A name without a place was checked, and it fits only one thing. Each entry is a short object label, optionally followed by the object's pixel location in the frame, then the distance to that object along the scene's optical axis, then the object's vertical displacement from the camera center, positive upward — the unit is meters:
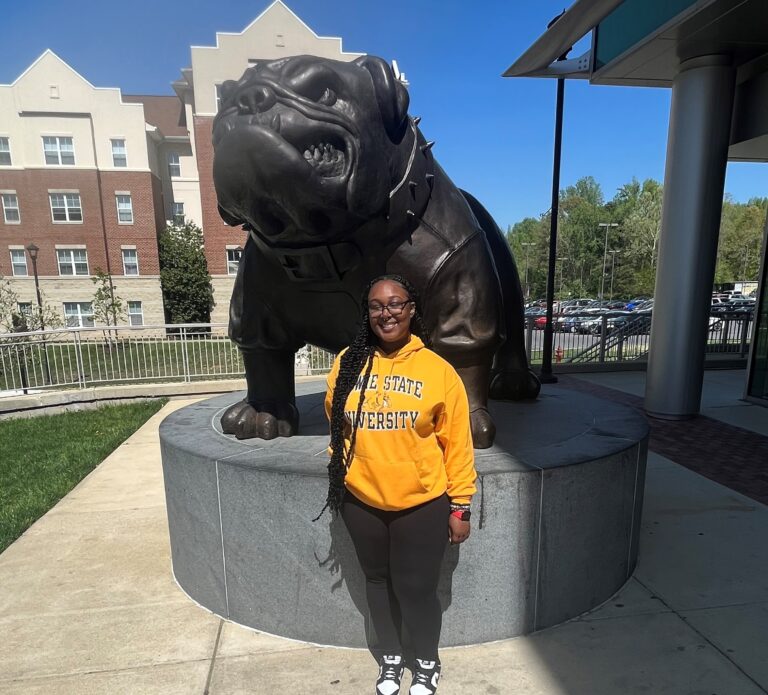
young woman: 1.95 -0.68
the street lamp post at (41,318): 8.83 -1.30
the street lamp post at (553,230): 9.56 +0.68
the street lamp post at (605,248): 51.29 +1.79
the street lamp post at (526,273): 63.62 -0.75
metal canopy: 6.16 +3.03
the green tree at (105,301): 24.39 -1.46
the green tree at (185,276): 26.64 -0.37
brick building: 24.86 +4.46
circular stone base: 2.52 -1.32
